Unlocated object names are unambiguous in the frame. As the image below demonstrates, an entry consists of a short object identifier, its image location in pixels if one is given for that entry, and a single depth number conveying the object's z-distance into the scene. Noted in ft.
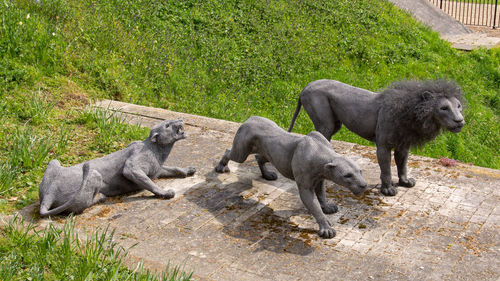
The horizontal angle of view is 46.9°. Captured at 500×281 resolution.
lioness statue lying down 19.39
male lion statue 20.18
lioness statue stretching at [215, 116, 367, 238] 18.24
